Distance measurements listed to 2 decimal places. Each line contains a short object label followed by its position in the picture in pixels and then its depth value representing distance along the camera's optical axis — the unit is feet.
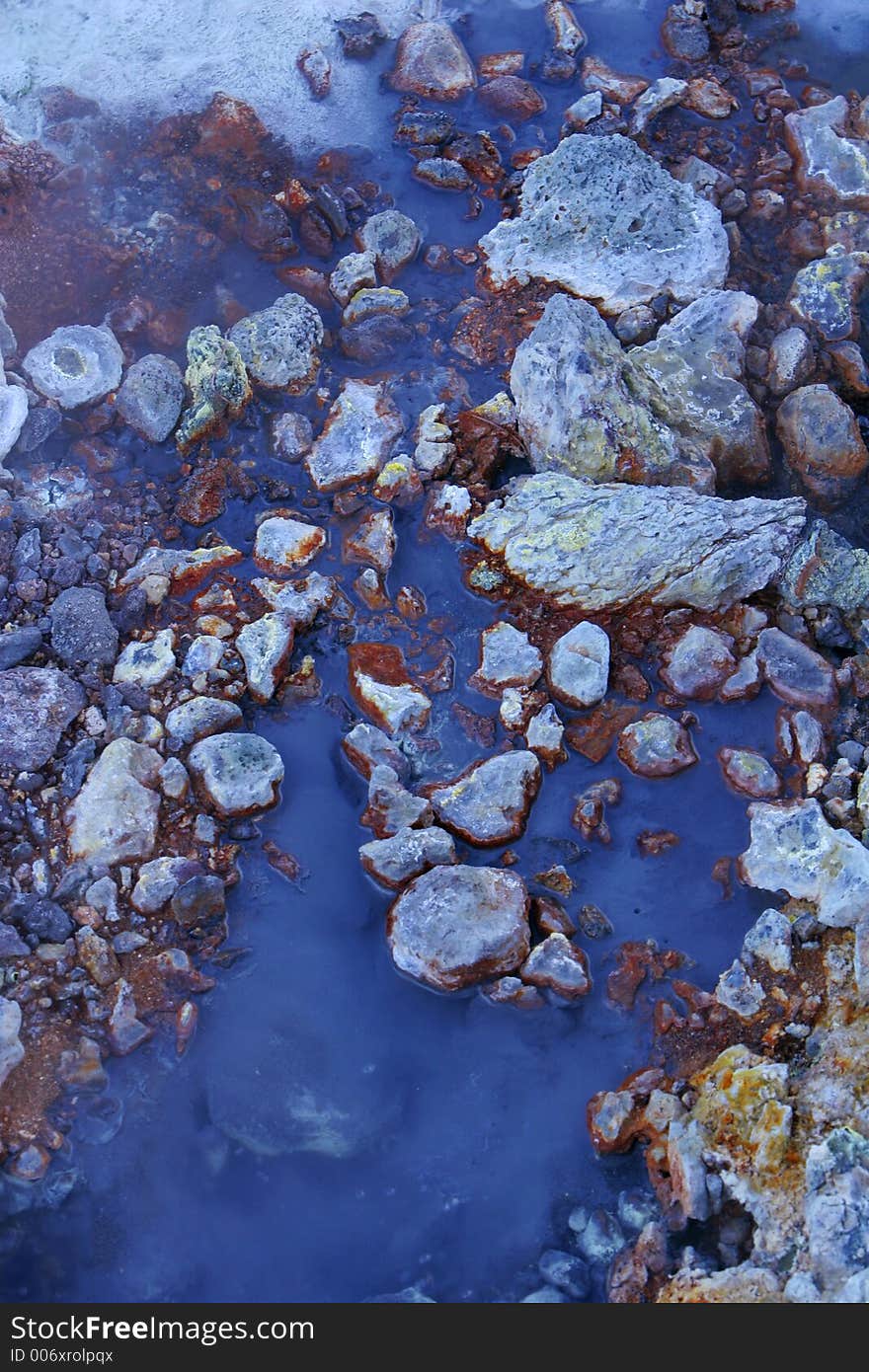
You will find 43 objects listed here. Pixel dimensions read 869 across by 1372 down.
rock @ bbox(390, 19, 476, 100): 20.38
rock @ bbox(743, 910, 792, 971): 12.44
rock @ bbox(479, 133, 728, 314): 17.83
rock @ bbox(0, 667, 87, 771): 13.38
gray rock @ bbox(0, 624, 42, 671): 14.01
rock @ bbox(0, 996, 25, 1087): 11.60
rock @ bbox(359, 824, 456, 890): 12.99
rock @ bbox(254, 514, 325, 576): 15.34
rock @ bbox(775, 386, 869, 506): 15.98
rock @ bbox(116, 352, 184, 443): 16.33
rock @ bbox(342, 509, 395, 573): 15.29
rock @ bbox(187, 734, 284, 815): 13.43
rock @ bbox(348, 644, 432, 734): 14.12
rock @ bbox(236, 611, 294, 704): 14.25
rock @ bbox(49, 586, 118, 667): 14.17
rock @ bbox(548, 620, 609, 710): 14.25
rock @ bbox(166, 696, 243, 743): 13.80
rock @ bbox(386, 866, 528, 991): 12.37
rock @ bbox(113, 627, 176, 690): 14.16
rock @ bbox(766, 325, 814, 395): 16.71
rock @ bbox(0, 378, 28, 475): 15.87
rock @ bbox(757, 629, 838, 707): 14.37
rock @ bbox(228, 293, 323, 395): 16.85
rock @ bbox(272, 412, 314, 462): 16.30
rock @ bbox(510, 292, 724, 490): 15.42
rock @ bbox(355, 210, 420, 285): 18.21
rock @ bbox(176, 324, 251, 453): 16.26
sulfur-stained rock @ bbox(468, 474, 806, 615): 14.60
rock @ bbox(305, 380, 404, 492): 16.05
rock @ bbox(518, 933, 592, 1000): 12.35
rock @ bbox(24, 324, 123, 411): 16.39
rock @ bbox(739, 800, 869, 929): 12.42
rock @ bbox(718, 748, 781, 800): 13.80
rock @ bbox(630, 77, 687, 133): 20.11
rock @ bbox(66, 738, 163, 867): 12.94
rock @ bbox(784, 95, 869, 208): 19.20
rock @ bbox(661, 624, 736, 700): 14.47
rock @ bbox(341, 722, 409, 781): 13.82
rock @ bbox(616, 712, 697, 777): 13.92
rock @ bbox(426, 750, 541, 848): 13.37
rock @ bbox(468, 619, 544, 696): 14.42
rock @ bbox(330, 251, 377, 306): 17.79
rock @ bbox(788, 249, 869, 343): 17.30
